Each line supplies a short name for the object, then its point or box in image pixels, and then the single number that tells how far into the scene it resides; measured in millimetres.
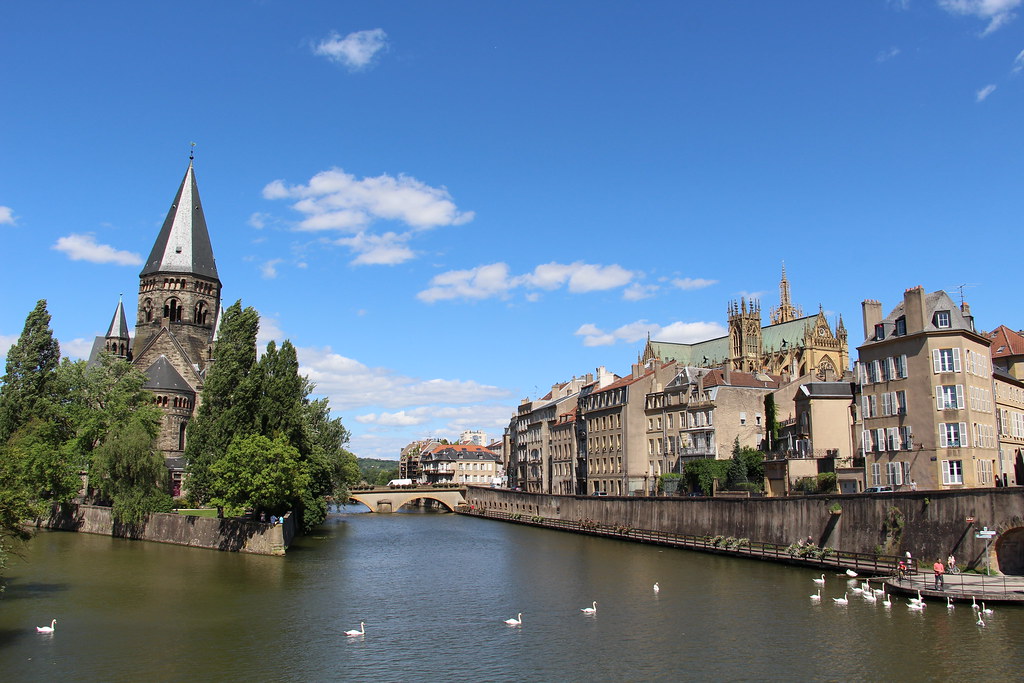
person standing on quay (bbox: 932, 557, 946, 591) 37375
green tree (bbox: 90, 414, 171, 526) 64562
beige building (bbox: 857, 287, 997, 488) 48094
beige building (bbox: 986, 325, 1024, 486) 53500
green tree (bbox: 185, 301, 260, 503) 65000
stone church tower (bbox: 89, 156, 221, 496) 106688
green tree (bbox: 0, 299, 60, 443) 72562
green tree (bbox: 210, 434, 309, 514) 58031
